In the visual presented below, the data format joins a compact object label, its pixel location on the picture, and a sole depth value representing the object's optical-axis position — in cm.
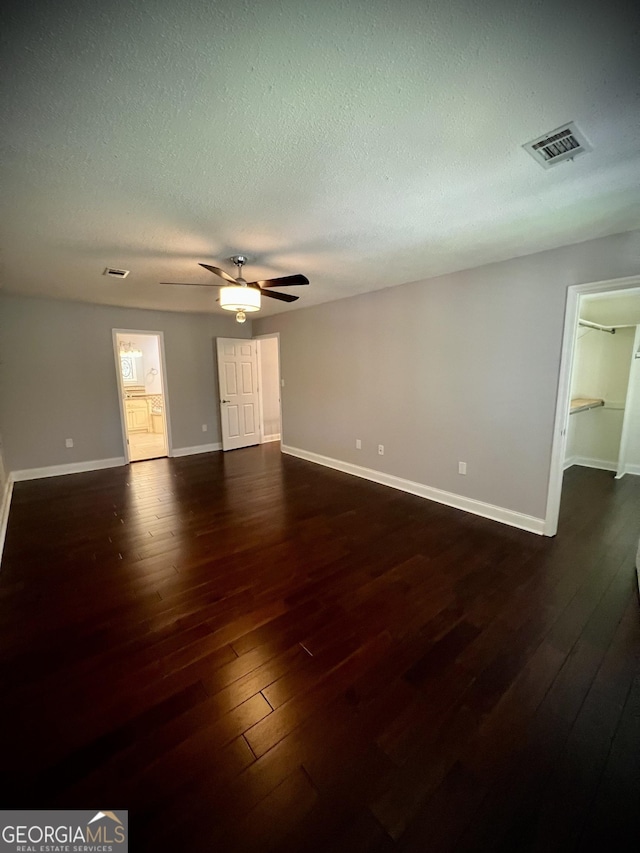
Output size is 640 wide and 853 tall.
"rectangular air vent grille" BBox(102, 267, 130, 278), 320
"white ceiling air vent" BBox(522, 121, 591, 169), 140
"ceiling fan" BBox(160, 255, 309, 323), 261
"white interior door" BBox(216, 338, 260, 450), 605
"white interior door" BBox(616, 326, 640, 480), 412
